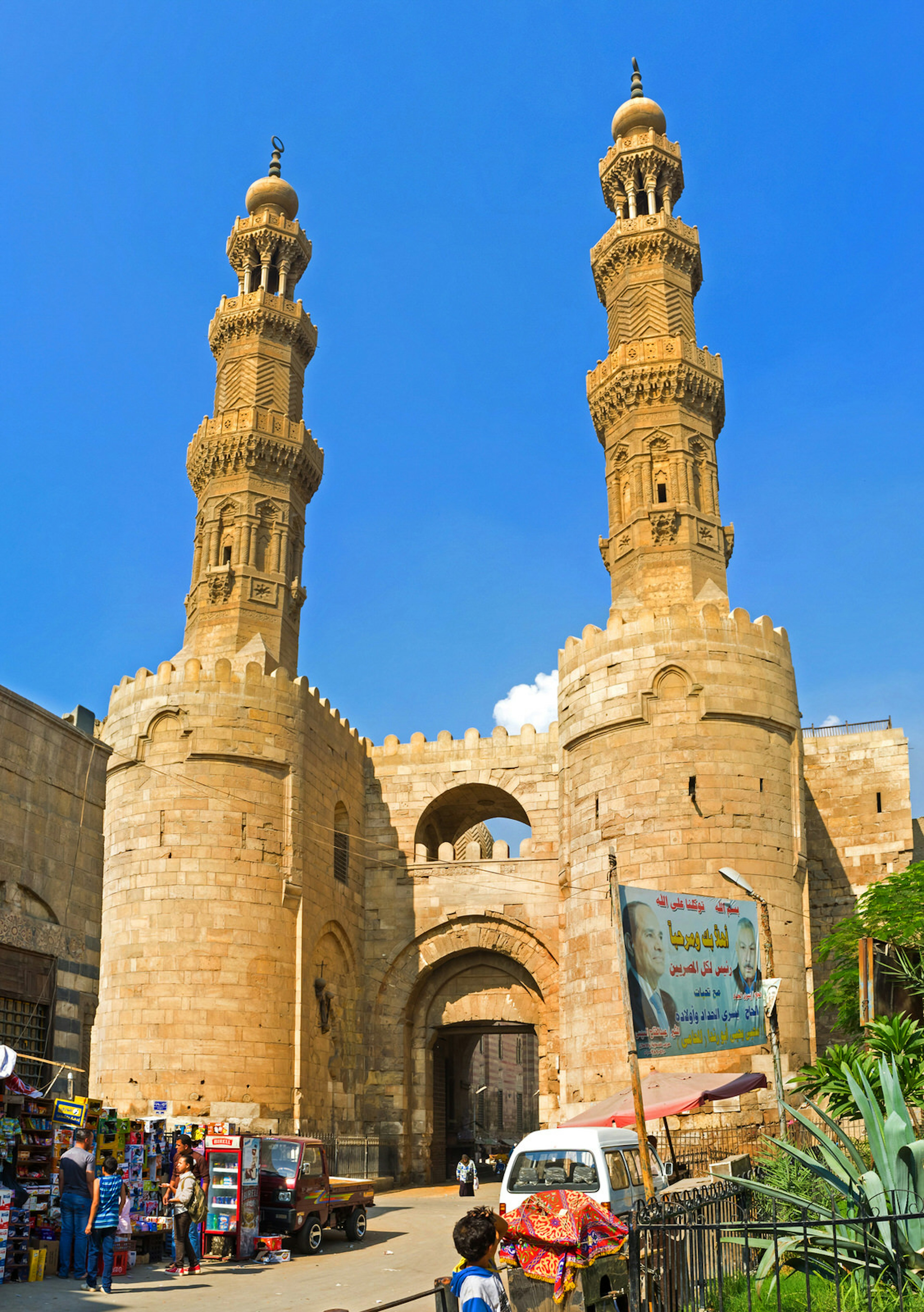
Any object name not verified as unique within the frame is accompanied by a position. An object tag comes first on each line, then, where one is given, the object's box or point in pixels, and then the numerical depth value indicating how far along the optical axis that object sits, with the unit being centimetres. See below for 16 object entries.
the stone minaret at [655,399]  2553
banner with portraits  1130
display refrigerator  1318
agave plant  729
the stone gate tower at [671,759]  2033
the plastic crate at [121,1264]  1205
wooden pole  939
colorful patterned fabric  649
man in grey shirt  1128
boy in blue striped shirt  1087
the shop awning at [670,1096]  1315
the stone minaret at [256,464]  2784
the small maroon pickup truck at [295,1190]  1383
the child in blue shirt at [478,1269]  513
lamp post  1275
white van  1010
